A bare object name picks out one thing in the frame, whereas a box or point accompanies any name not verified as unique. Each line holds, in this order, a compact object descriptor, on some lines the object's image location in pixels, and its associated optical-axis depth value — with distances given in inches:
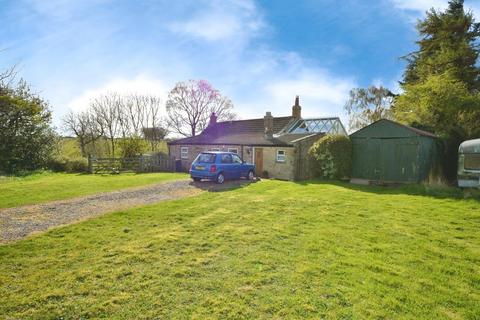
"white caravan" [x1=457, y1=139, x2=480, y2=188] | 471.9
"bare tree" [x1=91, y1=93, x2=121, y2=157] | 1195.9
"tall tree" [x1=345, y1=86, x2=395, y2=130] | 1225.4
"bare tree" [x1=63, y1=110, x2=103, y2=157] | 1211.1
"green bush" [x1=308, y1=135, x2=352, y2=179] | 634.2
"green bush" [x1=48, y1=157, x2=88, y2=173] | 839.1
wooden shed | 567.5
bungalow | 705.6
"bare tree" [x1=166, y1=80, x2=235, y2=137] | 1541.6
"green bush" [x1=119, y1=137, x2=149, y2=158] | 929.5
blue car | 554.3
